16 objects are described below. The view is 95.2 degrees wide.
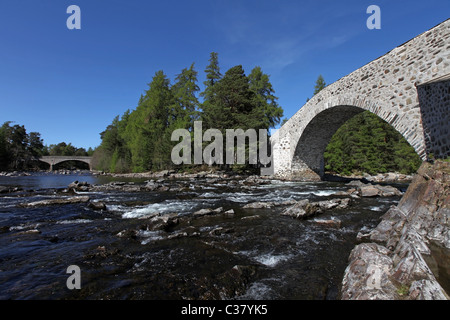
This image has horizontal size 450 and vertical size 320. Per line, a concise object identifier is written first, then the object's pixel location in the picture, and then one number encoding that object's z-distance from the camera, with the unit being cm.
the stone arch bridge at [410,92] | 686
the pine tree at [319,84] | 3816
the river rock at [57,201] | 910
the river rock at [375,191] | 1093
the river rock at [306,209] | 700
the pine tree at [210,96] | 2583
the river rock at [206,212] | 737
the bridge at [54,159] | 6053
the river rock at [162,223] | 597
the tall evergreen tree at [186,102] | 3059
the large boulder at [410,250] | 253
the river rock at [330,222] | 599
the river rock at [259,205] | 859
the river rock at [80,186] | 1536
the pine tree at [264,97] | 2722
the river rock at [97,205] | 856
